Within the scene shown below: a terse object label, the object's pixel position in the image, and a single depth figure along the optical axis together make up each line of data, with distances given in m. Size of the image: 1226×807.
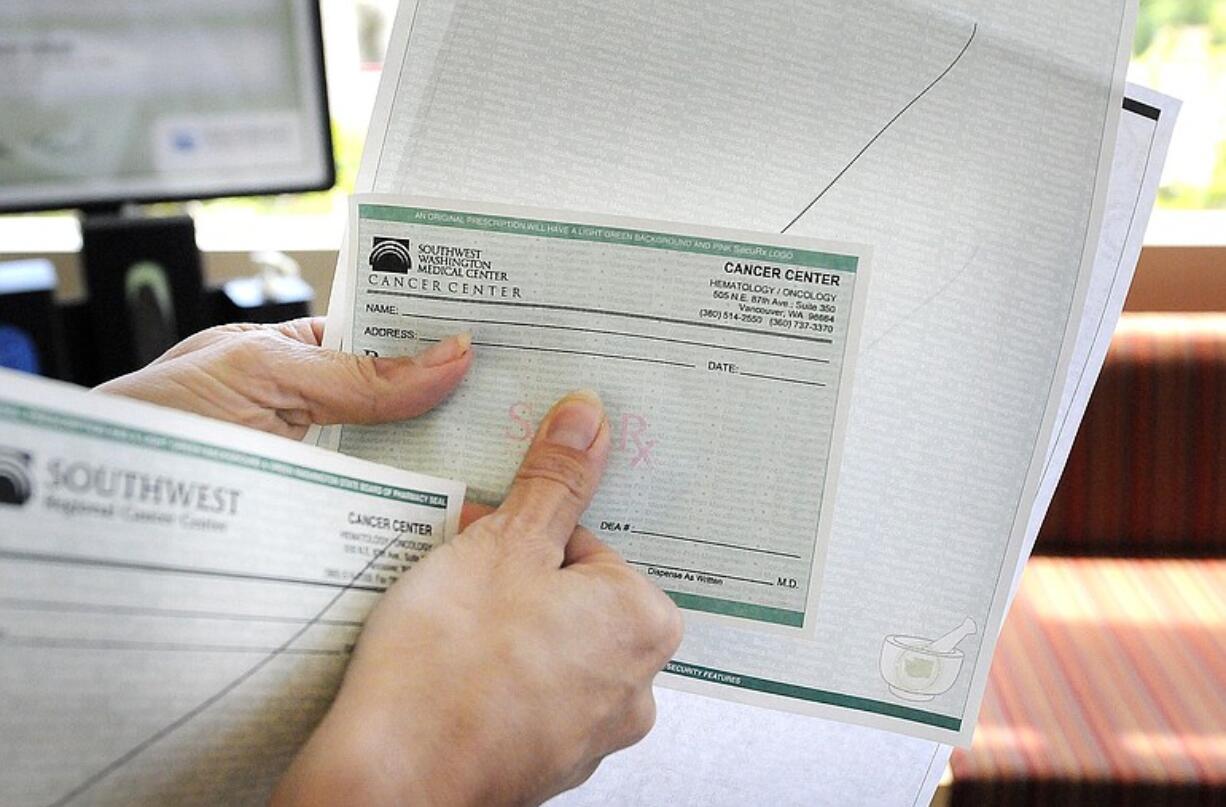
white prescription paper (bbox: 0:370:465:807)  0.46
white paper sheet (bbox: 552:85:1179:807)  0.69
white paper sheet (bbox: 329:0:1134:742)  0.57
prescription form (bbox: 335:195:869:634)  0.58
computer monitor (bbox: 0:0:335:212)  1.30
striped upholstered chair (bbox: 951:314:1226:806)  1.45
